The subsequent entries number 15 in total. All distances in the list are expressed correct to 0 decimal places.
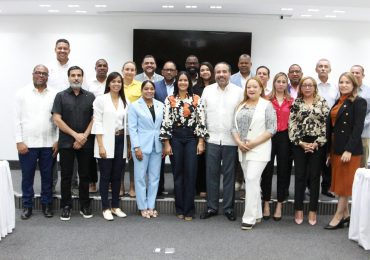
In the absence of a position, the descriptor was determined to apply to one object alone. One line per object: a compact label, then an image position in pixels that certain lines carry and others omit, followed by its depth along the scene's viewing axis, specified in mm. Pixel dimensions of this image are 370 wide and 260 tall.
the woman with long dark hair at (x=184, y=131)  4617
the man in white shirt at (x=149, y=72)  5254
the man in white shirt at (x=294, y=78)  5199
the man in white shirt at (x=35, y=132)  4617
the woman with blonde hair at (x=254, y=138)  4410
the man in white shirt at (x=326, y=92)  5379
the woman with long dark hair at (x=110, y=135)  4586
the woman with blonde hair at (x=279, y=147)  4660
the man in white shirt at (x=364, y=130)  5031
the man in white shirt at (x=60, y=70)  5152
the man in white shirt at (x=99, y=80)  5141
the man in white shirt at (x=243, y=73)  5484
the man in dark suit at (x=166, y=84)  5027
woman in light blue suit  4641
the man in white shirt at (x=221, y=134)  4641
